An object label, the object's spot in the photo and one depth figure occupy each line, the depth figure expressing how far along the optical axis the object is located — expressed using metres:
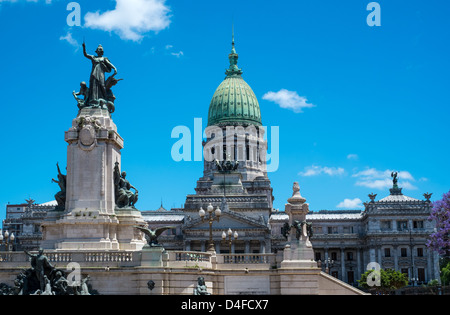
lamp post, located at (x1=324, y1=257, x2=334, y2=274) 117.91
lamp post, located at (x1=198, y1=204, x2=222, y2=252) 46.30
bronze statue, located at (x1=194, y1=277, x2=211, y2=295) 34.88
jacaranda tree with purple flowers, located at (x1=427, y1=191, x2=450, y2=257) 57.91
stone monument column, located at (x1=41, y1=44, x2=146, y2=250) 38.88
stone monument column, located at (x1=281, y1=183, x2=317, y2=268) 38.41
